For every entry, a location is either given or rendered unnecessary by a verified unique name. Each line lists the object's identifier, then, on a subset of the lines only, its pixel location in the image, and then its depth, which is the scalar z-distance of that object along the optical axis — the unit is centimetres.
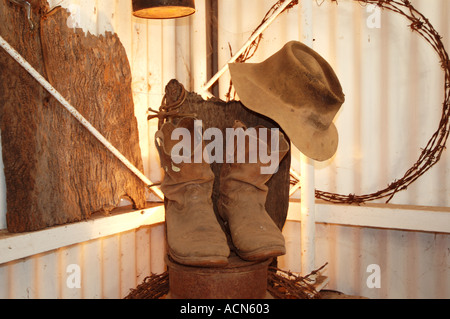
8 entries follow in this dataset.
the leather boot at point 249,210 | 146
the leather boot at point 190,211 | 140
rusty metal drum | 146
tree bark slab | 169
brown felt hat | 164
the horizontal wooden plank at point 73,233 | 161
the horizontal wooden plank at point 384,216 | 217
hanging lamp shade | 207
